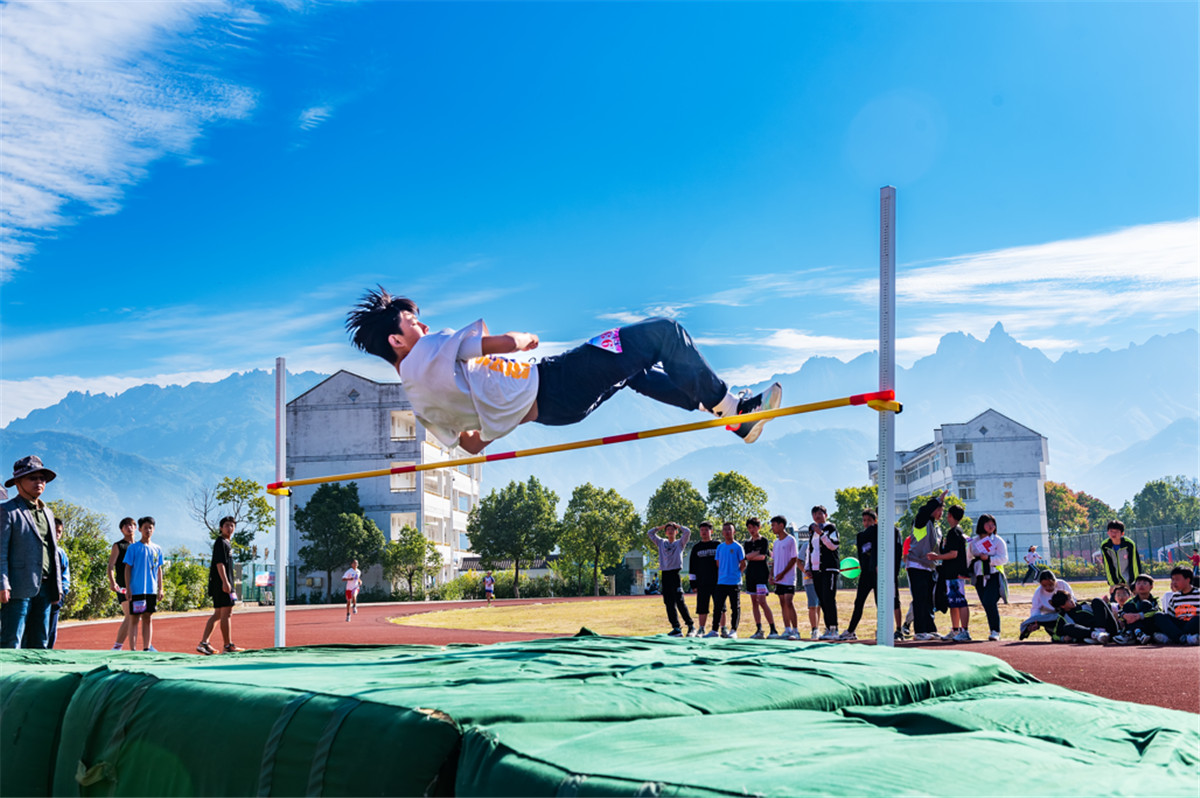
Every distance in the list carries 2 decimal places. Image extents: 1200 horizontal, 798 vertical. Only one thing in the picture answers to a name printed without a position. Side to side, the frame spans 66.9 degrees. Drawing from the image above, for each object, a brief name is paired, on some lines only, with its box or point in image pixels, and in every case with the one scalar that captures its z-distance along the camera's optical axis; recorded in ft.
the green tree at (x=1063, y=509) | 315.78
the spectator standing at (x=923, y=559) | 29.96
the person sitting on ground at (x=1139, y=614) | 29.27
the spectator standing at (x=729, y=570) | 32.51
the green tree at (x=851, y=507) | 173.58
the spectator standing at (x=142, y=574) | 27.73
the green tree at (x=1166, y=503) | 328.29
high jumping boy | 13.55
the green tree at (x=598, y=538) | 130.11
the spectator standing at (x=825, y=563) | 30.78
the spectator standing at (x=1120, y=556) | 32.55
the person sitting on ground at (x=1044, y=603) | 31.71
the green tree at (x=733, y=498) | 165.58
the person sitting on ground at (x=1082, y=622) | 29.73
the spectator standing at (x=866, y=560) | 29.71
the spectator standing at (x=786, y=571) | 31.73
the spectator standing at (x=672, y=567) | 33.65
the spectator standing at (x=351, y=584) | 69.13
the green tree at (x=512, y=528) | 141.59
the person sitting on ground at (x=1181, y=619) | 28.89
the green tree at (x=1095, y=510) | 337.66
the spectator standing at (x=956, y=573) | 30.94
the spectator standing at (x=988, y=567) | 31.48
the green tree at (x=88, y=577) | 63.41
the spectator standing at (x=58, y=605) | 21.48
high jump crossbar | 13.71
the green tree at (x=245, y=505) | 101.71
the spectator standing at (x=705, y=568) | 32.78
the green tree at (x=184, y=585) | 79.25
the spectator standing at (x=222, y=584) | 28.32
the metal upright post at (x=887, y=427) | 13.53
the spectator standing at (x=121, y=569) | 27.86
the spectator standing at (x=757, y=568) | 32.48
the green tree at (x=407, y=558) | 122.21
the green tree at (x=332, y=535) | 123.75
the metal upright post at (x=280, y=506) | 22.28
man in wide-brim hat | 19.21
